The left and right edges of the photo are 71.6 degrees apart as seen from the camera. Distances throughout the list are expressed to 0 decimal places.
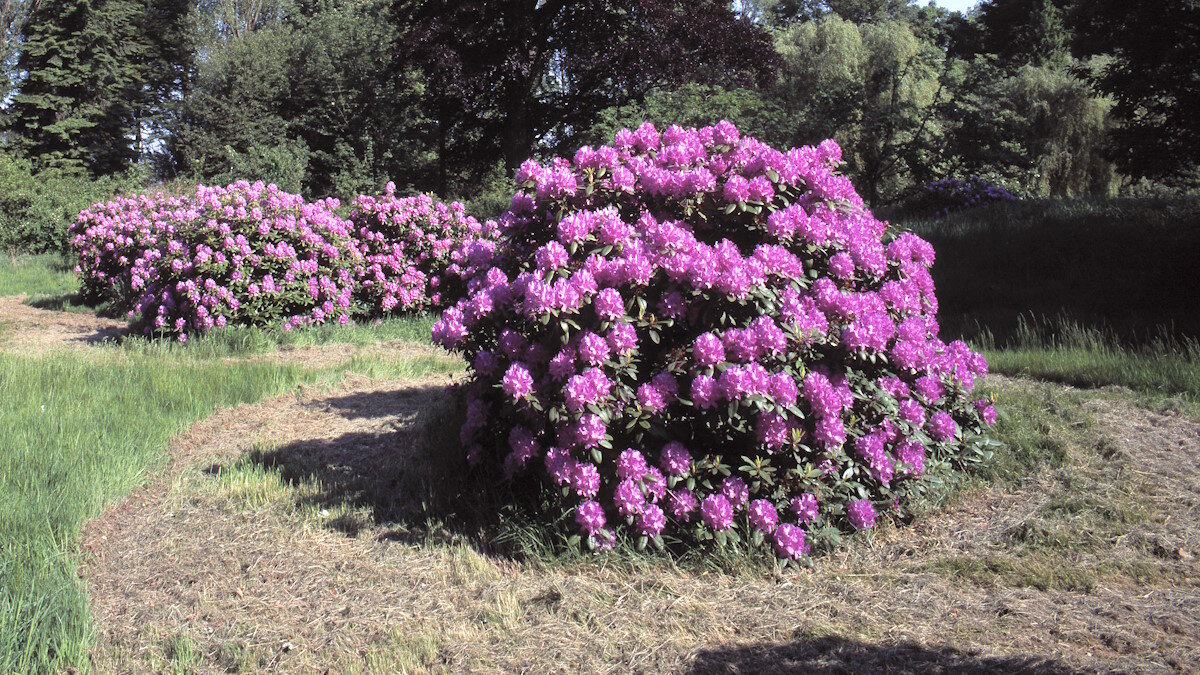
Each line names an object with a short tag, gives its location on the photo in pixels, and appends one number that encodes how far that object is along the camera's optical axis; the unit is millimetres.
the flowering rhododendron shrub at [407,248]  9742
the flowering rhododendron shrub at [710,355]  3506
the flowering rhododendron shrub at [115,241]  11359
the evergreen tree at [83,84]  29250
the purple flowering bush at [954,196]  14750
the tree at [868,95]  18312
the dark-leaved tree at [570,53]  15008
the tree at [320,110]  23703
